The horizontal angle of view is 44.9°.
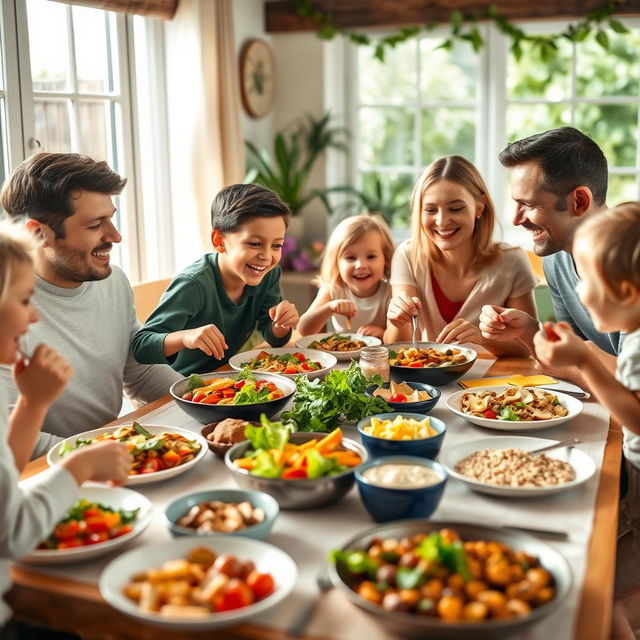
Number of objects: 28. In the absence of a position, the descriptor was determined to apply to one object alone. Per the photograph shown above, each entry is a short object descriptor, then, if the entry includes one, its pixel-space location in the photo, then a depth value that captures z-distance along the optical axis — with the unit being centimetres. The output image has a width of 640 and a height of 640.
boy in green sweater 246
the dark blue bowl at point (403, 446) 151
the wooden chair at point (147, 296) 315
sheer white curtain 420
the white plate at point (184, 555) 99
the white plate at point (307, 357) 221
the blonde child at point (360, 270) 302
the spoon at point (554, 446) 162
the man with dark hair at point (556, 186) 239
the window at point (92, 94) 329
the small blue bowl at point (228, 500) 121
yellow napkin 212
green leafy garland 451
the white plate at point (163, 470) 145
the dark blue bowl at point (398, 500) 127
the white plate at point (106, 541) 116
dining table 103
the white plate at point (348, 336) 244
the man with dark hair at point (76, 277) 200
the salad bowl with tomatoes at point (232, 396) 179
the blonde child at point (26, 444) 114
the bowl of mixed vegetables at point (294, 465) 133
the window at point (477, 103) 501
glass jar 206
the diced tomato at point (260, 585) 107
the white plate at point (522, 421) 175
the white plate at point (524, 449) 139
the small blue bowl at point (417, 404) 182
